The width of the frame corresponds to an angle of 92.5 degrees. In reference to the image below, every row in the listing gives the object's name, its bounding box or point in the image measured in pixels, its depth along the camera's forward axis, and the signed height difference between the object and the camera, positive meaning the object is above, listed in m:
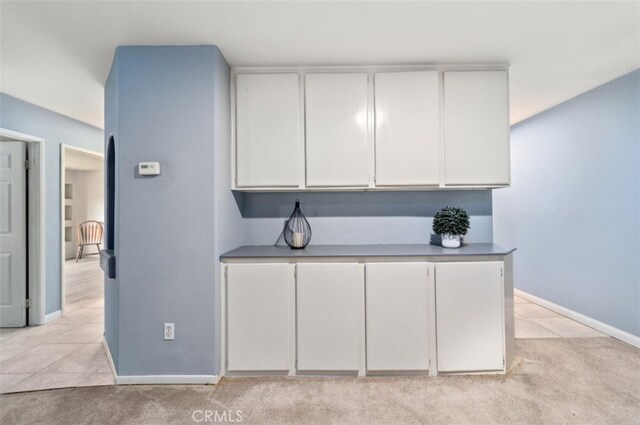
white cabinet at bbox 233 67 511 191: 2.39 +0.66
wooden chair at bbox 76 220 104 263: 7.01 -0.45
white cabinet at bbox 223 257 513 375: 2.17 -0.74
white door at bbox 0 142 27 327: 3.18 -0.28
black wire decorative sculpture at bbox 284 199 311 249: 2.51 -0.14
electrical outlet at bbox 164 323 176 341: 2.12 -0.81
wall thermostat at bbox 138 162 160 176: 2.08 +0.32
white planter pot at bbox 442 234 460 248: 2.44 -0.23
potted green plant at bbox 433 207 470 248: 2.42 -0.11
